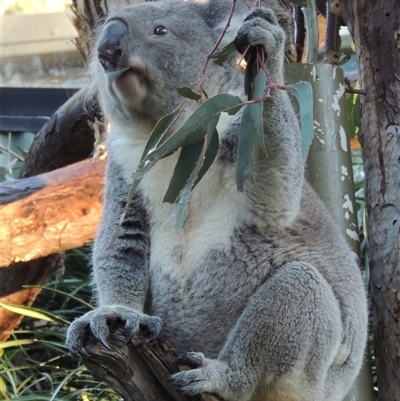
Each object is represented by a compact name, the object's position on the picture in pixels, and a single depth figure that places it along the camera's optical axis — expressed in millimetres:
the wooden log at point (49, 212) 4375
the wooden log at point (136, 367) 2109
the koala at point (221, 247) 2256
